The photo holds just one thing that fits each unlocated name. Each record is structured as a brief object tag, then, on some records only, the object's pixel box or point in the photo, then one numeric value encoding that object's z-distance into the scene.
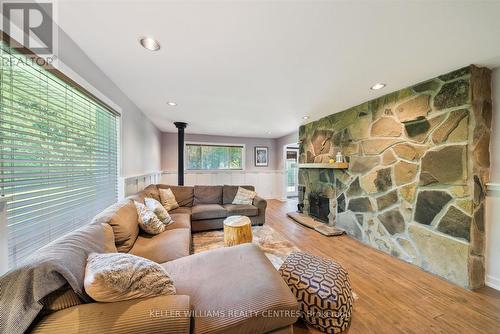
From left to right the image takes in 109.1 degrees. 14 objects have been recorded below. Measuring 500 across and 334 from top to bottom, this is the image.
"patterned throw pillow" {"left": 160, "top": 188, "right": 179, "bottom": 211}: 3.21
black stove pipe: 4.33
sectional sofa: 0.79
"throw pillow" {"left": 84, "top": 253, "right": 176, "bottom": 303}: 0.85
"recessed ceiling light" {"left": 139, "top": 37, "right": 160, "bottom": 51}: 1.40
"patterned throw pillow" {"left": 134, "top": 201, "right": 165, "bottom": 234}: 2.05
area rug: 2.47
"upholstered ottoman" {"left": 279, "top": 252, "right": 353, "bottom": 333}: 1.29
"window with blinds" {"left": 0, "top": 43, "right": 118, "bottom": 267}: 1.01
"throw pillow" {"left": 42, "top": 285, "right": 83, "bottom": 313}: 0.80
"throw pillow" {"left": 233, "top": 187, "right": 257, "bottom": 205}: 3.68
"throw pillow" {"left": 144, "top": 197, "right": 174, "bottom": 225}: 2.35
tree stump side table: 2.28
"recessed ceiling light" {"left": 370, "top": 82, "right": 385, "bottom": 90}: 2.24
